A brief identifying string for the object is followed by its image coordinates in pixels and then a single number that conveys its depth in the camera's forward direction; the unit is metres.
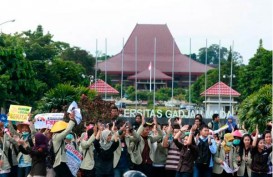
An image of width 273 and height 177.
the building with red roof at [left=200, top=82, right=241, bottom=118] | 40.83
